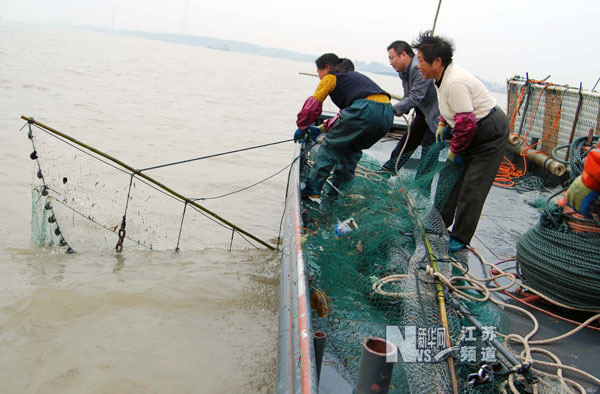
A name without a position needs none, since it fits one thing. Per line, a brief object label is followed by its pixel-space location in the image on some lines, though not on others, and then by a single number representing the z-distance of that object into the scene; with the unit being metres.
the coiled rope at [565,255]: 2.94
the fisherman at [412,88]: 5.34
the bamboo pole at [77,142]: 4.03
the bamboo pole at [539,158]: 6.96
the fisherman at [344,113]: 4.58
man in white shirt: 3.67
